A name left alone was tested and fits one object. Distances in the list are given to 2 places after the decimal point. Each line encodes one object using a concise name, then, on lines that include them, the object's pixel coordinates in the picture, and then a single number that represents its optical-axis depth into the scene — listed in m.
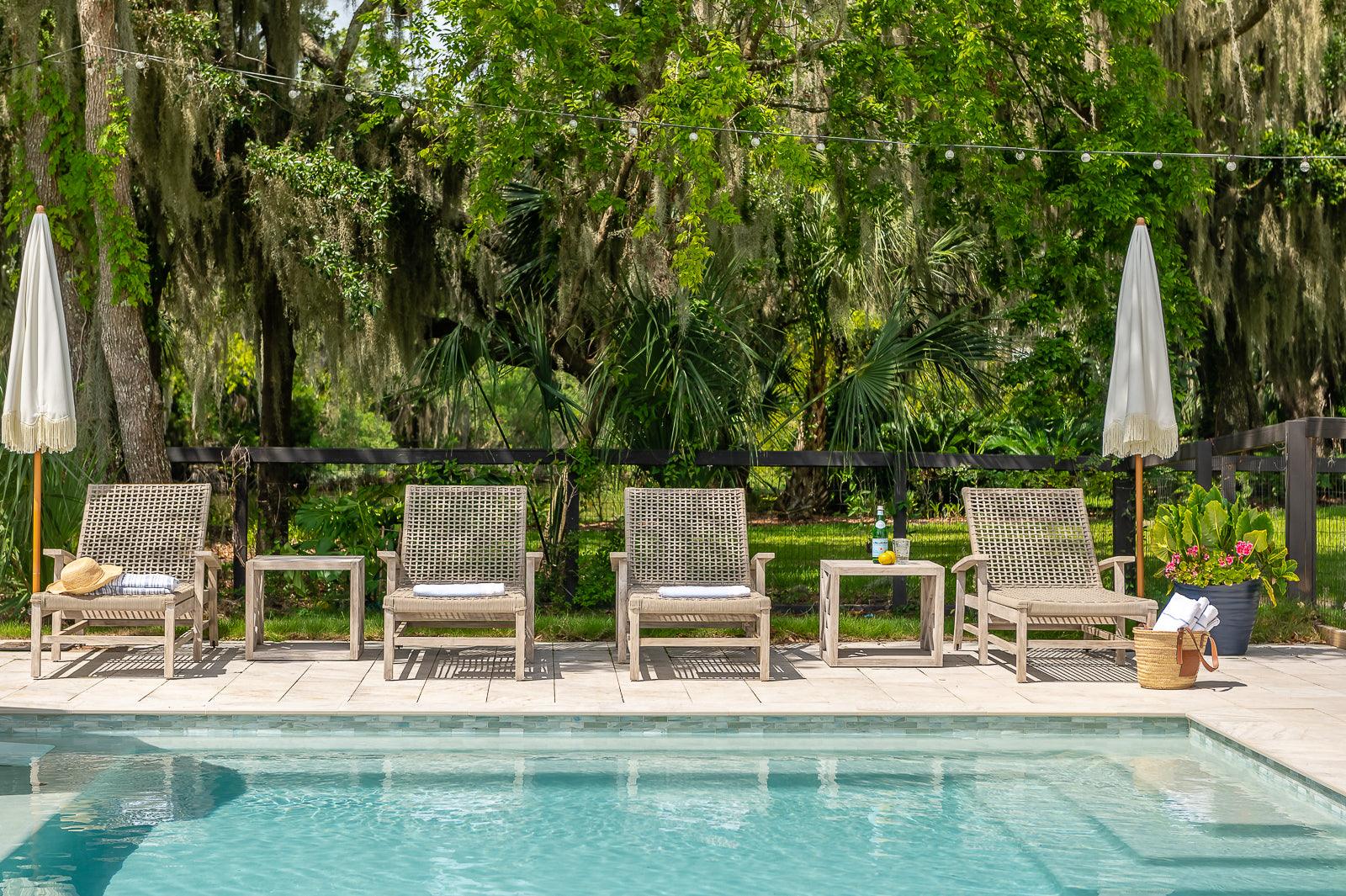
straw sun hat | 5.90
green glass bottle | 6.56
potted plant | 6.38
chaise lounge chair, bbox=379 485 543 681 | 6.71
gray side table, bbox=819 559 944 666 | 6.38
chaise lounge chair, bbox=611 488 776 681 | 6.70
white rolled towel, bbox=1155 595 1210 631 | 5.79
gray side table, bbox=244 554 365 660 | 6.32
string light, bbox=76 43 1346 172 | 7.63
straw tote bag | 5.74
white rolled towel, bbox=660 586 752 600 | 6.07
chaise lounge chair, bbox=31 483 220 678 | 6.61
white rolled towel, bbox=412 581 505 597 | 6.03
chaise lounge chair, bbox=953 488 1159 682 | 6.49
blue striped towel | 6.14
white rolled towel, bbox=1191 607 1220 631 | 5.80
